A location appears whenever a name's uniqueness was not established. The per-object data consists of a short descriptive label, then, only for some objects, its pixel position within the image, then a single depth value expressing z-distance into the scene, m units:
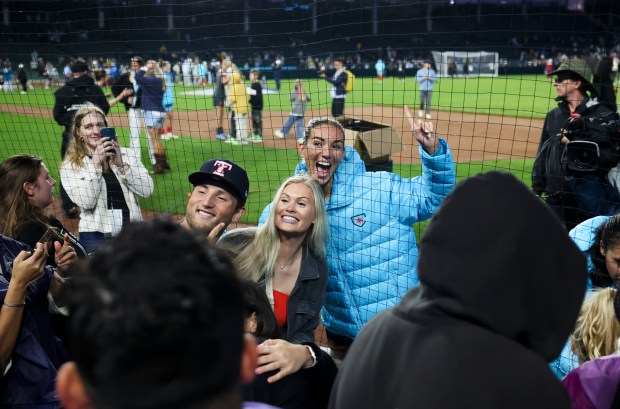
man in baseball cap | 3.14
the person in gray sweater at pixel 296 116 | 12.09
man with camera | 4.53
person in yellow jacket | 12.27
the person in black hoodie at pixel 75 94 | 8.15
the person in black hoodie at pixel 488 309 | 1.16
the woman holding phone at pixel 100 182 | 4.20
